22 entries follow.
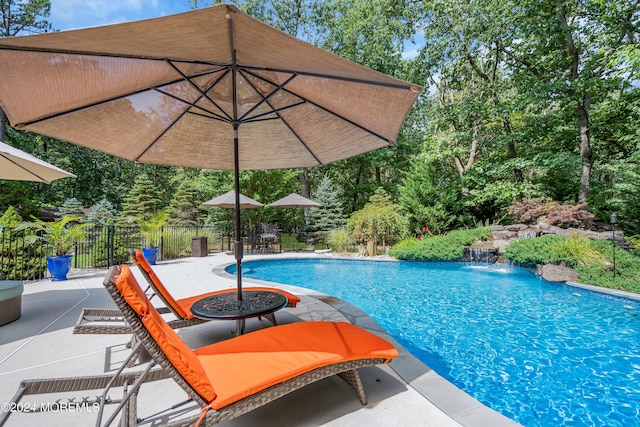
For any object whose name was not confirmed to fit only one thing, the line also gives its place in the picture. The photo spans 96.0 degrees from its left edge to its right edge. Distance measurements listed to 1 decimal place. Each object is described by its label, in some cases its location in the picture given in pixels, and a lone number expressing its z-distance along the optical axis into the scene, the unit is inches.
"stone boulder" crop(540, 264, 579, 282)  282.1
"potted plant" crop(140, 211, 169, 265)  373.1
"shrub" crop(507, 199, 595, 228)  382.3
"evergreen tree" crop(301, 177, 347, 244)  641.0
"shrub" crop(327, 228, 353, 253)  506.3
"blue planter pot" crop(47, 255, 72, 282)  242.1
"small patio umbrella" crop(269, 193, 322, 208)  530.0
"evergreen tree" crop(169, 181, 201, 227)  788.6
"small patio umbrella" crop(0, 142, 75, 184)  138.6
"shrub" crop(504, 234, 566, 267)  315.6
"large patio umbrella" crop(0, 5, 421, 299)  74.2
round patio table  96.2
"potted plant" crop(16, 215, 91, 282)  242.1
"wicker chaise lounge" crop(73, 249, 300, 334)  103.4
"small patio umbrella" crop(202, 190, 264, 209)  471.3
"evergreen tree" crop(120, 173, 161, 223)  815.4
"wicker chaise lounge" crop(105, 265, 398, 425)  57.9
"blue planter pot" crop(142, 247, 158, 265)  338.6
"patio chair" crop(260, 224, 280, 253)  509.7
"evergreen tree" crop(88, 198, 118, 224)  719.7
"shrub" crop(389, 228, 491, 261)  412.8
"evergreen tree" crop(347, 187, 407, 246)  510.6
